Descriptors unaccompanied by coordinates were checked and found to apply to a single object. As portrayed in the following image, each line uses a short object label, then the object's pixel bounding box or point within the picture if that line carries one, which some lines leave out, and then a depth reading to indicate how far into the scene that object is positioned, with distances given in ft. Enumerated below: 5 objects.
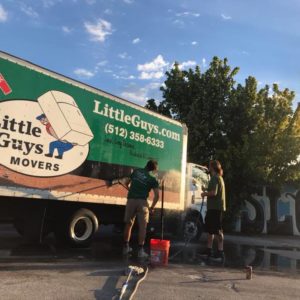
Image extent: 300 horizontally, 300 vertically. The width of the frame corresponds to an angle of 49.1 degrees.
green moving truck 18.79
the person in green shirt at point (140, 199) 20.89
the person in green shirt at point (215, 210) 21.44
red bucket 18.32
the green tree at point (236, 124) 48.86
